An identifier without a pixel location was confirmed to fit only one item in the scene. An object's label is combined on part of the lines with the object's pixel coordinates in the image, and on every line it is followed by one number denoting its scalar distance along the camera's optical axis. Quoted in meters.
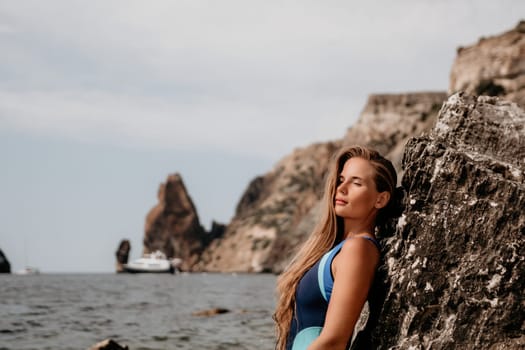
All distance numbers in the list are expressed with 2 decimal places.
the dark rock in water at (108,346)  15.27
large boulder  3.82
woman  3.72
